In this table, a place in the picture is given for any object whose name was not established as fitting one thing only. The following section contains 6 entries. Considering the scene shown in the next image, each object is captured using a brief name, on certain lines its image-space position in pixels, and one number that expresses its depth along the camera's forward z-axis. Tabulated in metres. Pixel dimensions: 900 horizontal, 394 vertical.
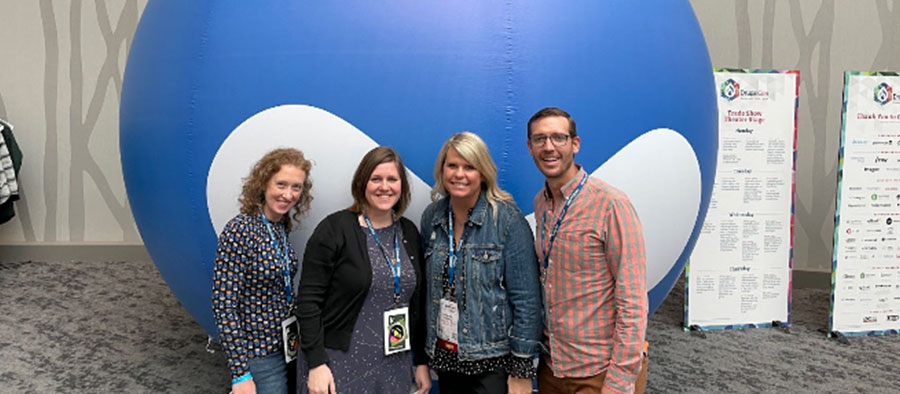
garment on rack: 3.89
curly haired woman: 1.51
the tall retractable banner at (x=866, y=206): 2.99
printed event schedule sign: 3.12
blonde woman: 1.43
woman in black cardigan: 1.46
